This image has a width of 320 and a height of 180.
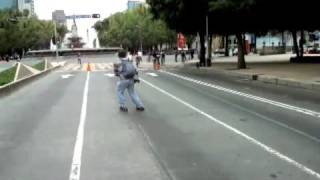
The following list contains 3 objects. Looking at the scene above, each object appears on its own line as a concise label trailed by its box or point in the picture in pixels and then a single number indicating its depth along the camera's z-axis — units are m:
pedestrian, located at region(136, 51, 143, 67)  65.96
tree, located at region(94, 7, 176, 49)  144.12
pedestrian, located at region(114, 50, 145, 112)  17.92
